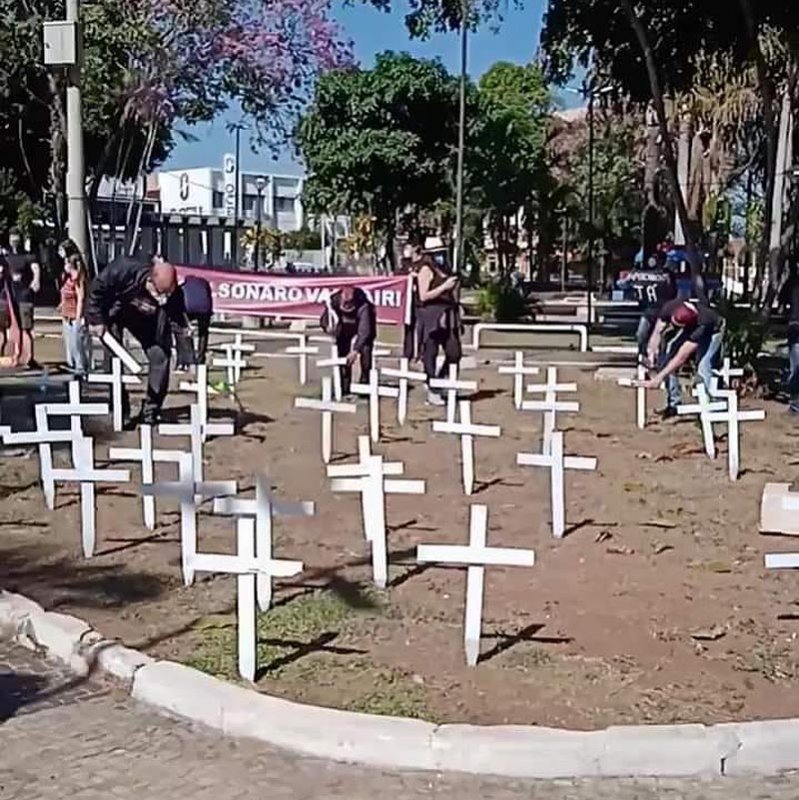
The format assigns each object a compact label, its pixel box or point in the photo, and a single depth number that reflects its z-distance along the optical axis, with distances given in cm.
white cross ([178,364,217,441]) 1239
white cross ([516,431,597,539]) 898
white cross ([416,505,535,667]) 634
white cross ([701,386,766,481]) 1132
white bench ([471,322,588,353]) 2344
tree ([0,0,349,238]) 2844
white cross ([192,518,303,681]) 610
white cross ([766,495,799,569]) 685
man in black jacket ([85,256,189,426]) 1309
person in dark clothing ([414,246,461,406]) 1548
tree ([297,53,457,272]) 4500
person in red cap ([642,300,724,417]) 1387
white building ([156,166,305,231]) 9769
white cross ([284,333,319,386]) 1786
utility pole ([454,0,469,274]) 3094
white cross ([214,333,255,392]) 1612
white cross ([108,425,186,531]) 909
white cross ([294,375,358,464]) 1100
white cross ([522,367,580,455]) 1168
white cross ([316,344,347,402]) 1481
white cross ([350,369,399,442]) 1302
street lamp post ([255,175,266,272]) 6450
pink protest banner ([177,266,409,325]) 2584
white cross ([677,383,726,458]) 1198
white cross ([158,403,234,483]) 1020
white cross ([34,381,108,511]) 945
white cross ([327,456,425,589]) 771
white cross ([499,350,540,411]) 1476
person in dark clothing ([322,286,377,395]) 1578
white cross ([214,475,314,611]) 688
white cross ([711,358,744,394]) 1338
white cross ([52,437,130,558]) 831
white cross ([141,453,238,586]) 754
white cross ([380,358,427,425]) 1405
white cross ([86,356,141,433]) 1292
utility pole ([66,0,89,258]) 1538
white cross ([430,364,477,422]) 1132
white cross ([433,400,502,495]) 1019
